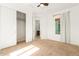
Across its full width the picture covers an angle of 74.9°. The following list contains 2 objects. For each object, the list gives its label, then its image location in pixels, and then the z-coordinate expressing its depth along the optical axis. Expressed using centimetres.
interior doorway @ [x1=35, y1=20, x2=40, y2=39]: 657
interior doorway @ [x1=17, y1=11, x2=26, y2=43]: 374
